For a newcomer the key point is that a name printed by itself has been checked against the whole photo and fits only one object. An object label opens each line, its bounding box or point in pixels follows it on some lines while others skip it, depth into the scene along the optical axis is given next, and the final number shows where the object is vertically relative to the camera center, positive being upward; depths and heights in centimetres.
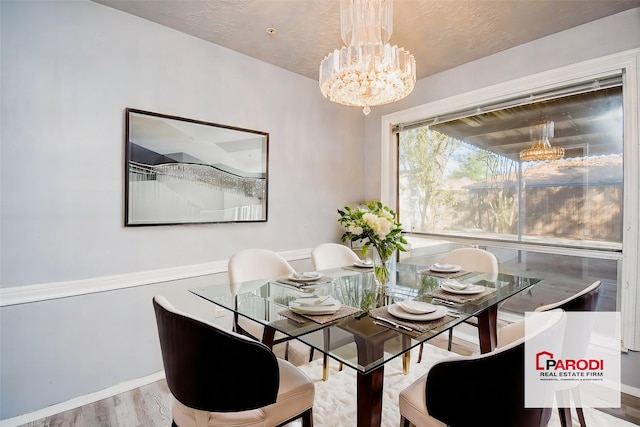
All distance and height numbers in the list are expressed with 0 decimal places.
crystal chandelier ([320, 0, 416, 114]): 178 +87
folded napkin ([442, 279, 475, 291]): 177 -41
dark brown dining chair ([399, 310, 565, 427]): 92 -53
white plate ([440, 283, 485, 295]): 171 -42
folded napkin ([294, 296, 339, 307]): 148 -43
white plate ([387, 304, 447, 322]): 132 -43
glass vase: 189 -31
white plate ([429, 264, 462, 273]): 223 -39
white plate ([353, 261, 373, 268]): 248 -41
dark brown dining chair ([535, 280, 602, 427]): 136 -53
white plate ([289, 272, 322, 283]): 204 -43
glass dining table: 116 -46
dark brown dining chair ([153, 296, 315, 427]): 102 -53
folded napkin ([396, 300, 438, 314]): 136 -42
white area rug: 189 -123
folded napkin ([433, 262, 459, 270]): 224 -38
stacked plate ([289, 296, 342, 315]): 142 -43
